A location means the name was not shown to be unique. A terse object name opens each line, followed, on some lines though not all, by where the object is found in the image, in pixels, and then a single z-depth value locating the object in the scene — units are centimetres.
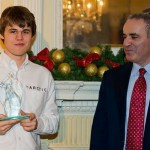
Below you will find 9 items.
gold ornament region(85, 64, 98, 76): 356
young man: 276
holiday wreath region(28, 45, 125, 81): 357
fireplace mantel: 371
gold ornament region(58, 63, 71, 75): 353
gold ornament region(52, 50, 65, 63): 357
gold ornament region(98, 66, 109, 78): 362
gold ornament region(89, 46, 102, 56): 372
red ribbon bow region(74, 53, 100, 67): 359
